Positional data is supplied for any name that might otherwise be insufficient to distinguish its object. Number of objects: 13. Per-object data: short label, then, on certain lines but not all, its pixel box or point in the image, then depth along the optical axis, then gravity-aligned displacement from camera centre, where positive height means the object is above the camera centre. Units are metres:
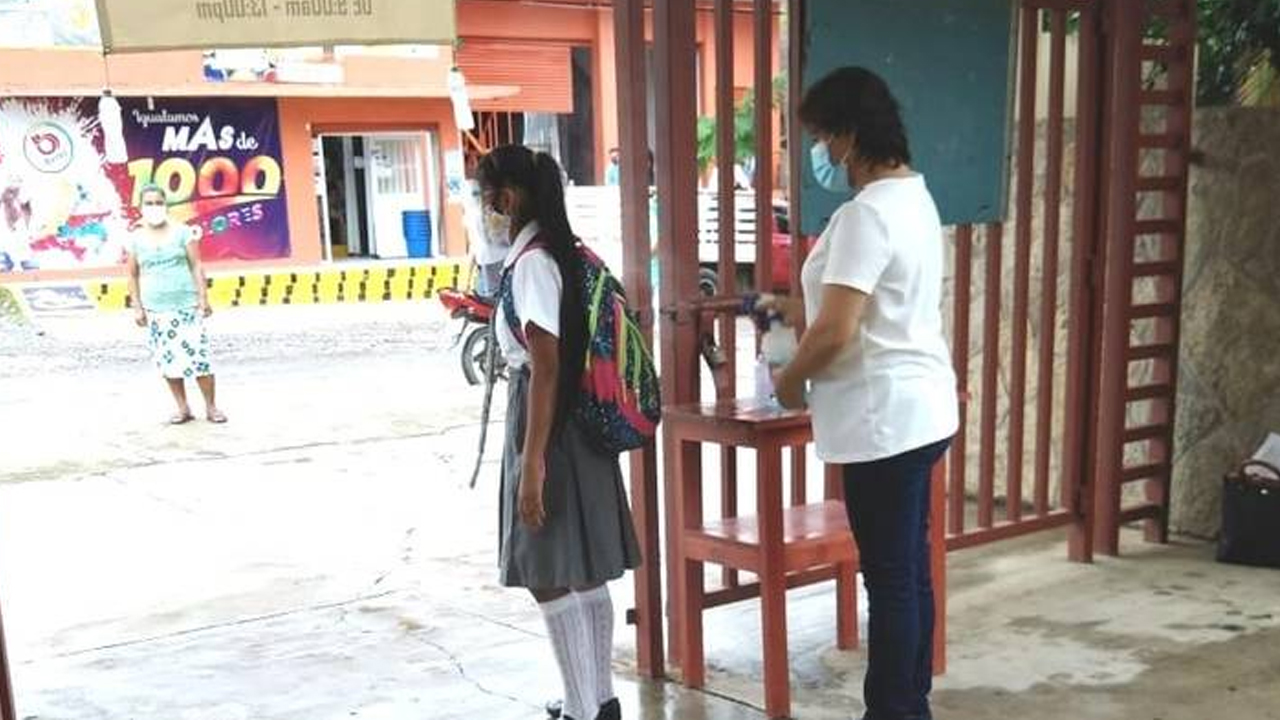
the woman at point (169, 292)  7.89 -0.65
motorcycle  8.90 -1.10
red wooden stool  3.42 -1.01
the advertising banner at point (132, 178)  13.91 +0.09
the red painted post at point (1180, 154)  4.98 +0.01
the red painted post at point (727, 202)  3.75 -0.10
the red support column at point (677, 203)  3.66 -0.09
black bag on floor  4.72 -1.31
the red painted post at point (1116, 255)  4.80 -0.36
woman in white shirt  2.85 -0.39
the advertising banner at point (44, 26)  13.55 +1.69
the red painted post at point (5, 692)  2.72 -1.04
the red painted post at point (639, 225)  3.68 -0.15
